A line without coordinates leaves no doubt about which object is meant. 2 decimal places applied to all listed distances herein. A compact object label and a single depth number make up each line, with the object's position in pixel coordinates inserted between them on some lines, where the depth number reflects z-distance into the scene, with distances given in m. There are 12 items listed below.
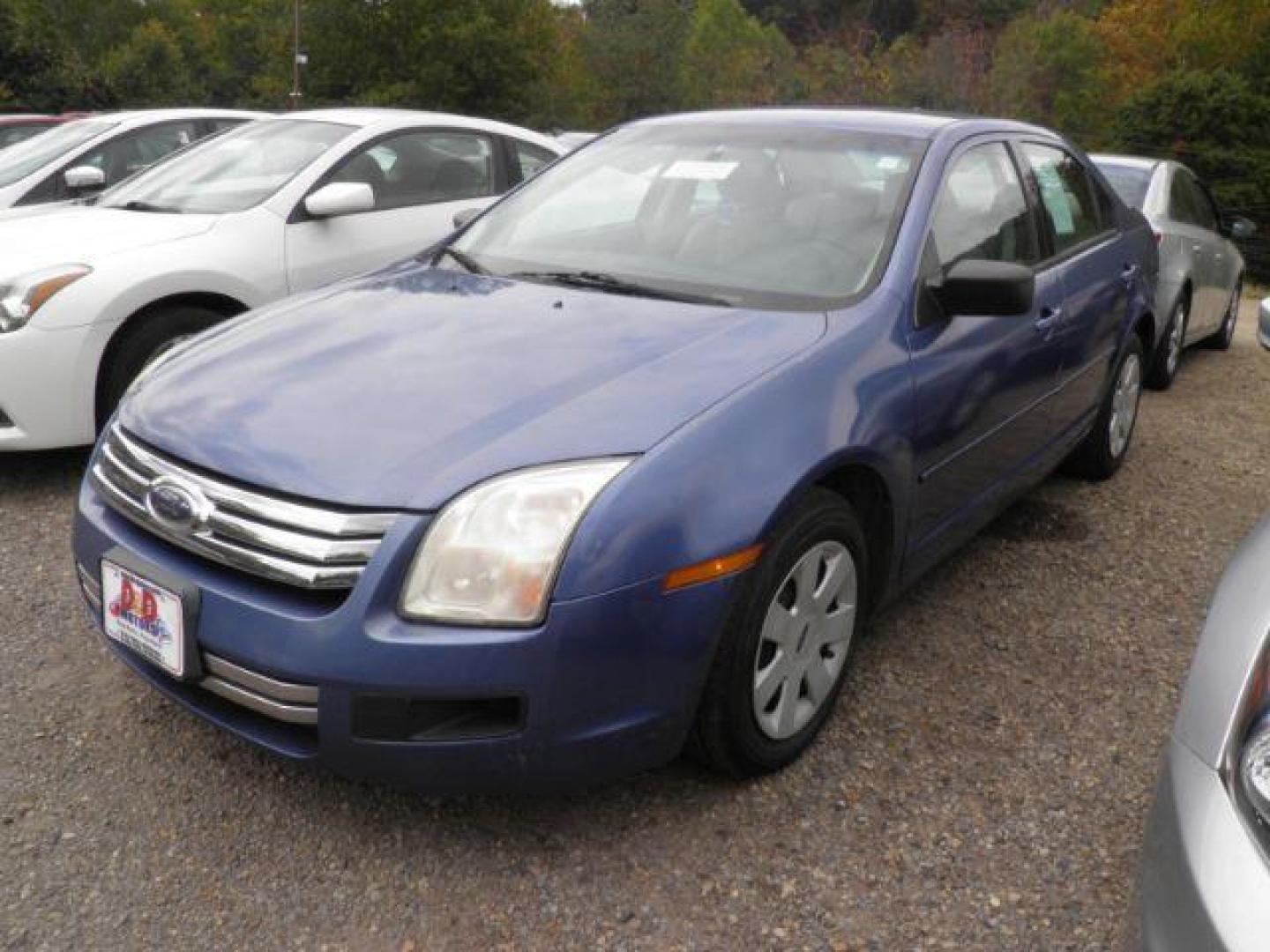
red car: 9.48
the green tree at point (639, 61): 42.25
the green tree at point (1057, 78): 27.39
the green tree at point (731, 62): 41.41
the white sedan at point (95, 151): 6.67
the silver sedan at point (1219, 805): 1.27
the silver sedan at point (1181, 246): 6.16
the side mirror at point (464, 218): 3.62
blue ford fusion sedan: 1.94
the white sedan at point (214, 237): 3.93
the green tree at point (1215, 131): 18.52
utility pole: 32.37
